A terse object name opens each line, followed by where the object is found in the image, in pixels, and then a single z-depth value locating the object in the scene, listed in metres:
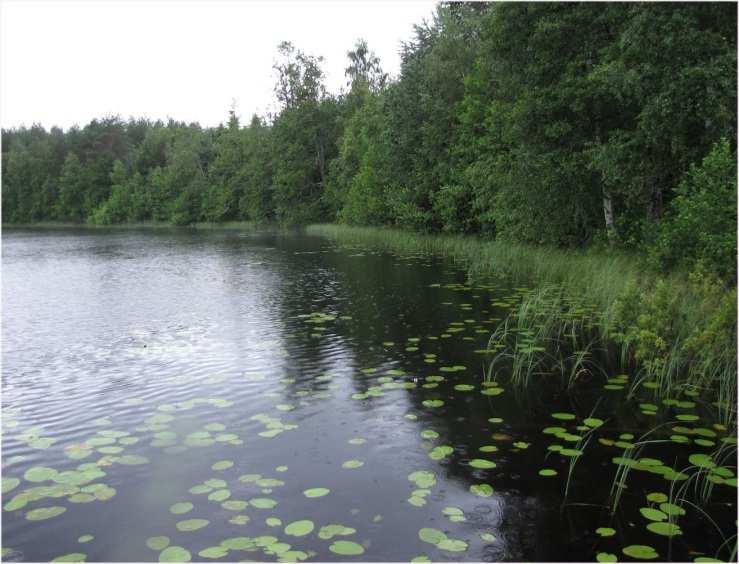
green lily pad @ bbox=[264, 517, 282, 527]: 4.42
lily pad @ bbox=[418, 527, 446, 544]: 4.21
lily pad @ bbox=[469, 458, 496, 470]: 5.40
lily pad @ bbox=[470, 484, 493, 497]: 4.88
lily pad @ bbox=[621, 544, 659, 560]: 3.94
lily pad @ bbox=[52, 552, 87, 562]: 4.07
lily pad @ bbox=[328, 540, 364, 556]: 4.06
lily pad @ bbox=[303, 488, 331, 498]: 4.90
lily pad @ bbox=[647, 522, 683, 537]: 4.23
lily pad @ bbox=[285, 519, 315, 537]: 4.29
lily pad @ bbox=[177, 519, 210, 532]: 4.40
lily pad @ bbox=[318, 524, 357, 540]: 4.27
